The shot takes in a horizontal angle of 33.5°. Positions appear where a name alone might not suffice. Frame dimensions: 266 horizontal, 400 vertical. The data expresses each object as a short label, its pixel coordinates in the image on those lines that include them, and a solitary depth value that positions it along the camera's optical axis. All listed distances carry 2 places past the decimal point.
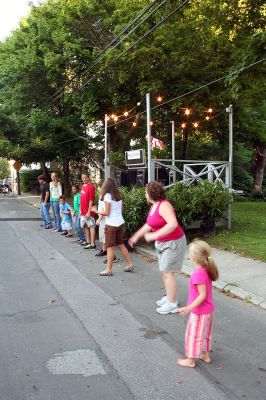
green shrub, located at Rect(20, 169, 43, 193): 39.86
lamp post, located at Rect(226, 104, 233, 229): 12.16
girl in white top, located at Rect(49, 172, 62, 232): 13.24
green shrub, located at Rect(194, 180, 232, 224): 10.55
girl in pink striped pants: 4.04
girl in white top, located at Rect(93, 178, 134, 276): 7.68
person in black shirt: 14.16
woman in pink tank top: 5.32
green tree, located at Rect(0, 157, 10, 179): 94.06
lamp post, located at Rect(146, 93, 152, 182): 11.11
